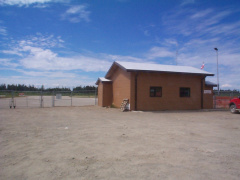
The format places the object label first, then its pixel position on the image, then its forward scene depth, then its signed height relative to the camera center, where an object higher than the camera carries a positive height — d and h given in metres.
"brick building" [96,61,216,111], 17.55 +0.68
